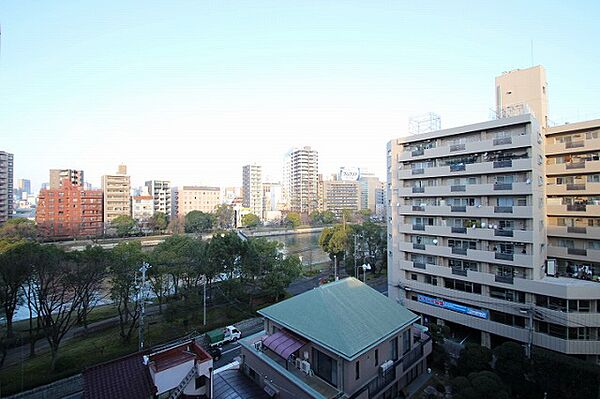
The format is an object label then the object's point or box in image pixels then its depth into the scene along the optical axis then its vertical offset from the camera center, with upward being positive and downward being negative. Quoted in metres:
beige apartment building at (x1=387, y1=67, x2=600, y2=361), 16.33 -1.63
